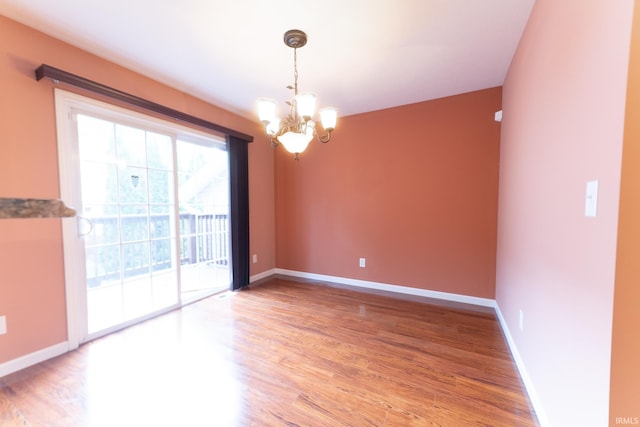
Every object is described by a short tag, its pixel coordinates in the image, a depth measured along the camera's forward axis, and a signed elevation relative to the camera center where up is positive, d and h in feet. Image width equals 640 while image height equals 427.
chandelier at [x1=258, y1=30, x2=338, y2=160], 5.71 +2.05
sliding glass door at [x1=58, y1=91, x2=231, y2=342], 6.98 -0.25
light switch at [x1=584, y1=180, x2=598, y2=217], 2.97 +0.01
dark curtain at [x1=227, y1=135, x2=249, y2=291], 11.16 -0.28
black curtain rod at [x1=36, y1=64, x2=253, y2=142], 6.01 +3.10
